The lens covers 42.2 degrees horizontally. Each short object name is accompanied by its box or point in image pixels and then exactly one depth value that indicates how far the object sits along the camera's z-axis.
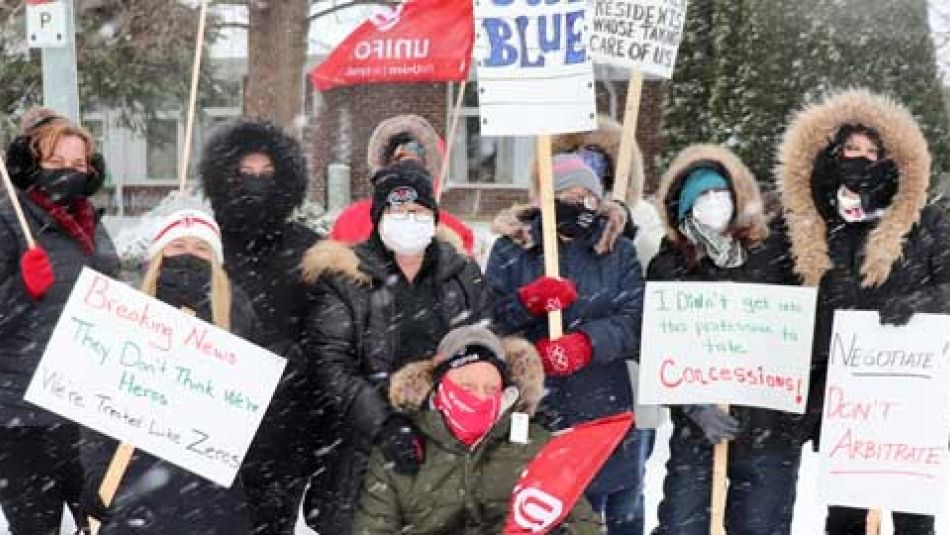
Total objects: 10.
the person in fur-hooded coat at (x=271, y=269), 4.05
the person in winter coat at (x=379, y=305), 3.79
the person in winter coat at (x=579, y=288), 4.28
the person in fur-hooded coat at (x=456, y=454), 3.61
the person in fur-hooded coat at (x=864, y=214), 3.97
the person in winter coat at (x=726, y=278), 4.13
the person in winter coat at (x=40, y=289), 4.09
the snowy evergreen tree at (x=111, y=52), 13.45
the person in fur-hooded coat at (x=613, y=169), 4.92
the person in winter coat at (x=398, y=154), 4.77
